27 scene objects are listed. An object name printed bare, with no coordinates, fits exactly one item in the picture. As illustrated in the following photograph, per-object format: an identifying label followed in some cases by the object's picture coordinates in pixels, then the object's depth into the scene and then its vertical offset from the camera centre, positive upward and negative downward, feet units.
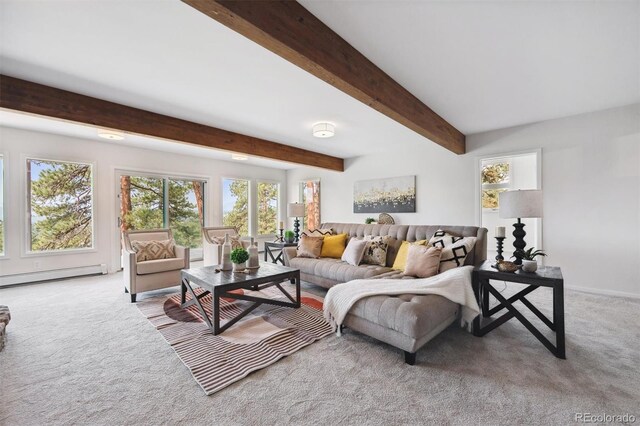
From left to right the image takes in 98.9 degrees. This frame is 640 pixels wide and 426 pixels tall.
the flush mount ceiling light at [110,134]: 11.90 +3.52
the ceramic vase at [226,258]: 9.98 -1.69
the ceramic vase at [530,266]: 7.37 -1.56
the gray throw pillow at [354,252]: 11.47 -1.76
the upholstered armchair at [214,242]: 15.02 -1.75
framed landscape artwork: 17.47 +1.00
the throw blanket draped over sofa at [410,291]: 7.43 -2.26
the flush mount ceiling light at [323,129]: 12.58 +3.76
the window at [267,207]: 23.90 +0.35
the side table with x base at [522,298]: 6.69 -2.50
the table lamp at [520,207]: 7.72 +0.04
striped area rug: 6.26 -3.55
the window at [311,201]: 23.12 +0.83
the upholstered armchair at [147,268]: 10.95 -2.33
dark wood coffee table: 8.05 -2.27
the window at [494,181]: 20.30 +2.08
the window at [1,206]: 13.04 +0.41
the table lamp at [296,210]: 18.01 +0.04
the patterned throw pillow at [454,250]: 9.40 -1.41
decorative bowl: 7.53 -1.61
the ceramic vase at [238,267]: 9.66 -1.95
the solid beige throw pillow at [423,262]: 9.27 -1.80
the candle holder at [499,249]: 8.34 -1.26
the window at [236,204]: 21.54 +0.64
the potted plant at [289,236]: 17.02 -1.55
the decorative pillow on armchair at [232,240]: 15.20 -1.63
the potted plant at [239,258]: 9.55 -1.62
